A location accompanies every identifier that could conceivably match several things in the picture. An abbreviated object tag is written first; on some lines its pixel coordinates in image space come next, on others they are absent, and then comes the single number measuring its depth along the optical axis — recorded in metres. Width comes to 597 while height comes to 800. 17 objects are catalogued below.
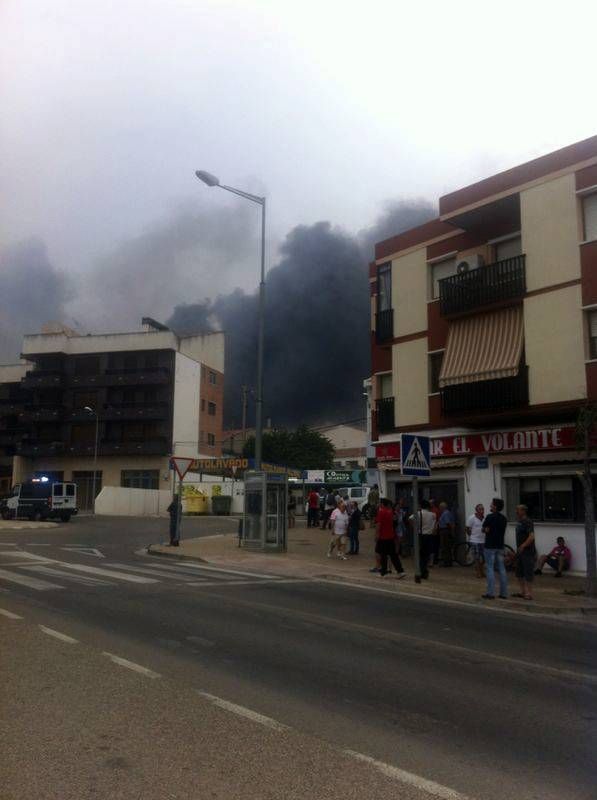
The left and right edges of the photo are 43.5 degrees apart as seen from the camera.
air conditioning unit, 22.00
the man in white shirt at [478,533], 17.06
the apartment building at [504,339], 19.11
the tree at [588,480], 14.17
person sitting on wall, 18.00
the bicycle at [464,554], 20.02
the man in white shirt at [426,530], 17.84
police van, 41.88
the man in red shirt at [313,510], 34.03
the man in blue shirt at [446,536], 19.70
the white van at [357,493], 42.53
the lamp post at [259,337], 21.48
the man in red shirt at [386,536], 16.42
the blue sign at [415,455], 15.53
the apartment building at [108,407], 67.38
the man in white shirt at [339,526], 21.45
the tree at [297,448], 88.62
